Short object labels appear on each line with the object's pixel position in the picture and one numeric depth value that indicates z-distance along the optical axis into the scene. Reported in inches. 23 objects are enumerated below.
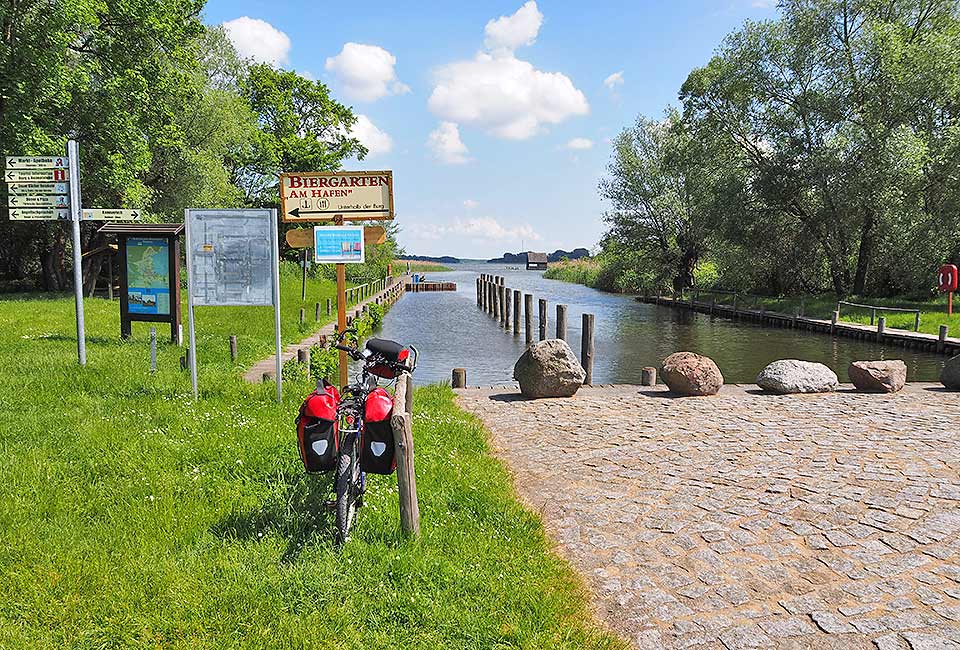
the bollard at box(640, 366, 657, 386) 510.3
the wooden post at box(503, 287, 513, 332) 1334.2
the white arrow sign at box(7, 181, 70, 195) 420.8
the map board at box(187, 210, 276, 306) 352.2
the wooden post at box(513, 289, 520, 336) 1222.6
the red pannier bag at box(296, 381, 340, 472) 163.2
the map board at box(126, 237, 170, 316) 529.0
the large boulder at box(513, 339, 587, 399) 457.7
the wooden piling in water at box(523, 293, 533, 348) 1041.8
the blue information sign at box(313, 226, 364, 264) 359.3
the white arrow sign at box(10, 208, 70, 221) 413.4
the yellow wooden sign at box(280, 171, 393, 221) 358.0
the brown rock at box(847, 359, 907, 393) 482.3
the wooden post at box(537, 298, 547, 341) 991.9
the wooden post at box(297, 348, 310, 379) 525.7
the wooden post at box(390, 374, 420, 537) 172.4
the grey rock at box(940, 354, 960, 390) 496.4
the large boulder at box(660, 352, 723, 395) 466.0
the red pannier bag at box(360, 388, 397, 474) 171.9
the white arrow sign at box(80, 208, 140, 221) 390.0
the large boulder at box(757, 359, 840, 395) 480.7
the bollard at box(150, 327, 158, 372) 395.2
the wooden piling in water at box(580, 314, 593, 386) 611.2
